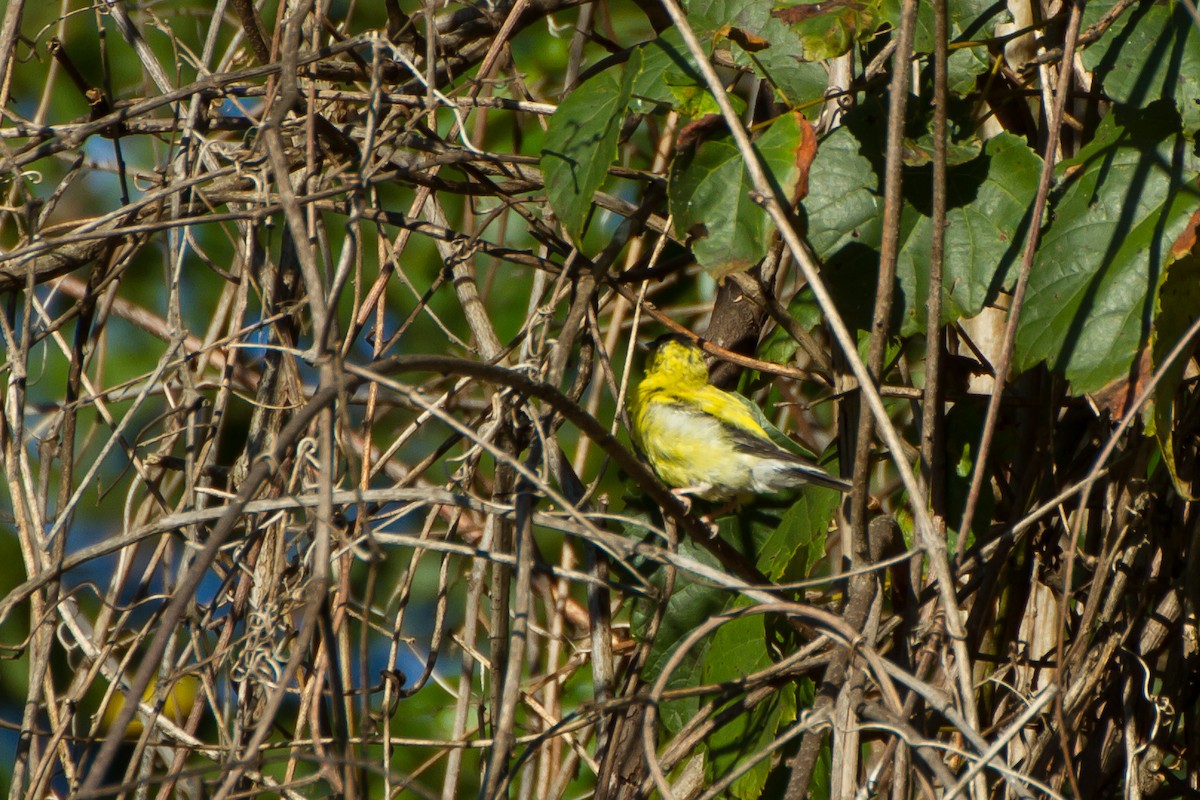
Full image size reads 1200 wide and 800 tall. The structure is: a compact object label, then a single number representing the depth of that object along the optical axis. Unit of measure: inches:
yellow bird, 268.7
